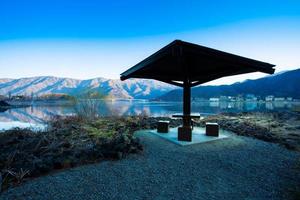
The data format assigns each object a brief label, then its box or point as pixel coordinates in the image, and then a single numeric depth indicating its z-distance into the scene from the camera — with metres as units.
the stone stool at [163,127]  6.46
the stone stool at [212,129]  5.84
